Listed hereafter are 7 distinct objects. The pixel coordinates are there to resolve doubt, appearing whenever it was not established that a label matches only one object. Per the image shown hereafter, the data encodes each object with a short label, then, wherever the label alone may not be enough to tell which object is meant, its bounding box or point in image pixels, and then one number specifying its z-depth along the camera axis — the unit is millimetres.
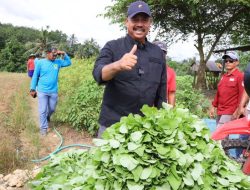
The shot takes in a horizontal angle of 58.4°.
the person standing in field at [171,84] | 2873
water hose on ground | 3290
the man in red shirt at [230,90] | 3373
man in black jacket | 1629
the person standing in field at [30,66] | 7497
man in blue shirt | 4413
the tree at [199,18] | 10492
